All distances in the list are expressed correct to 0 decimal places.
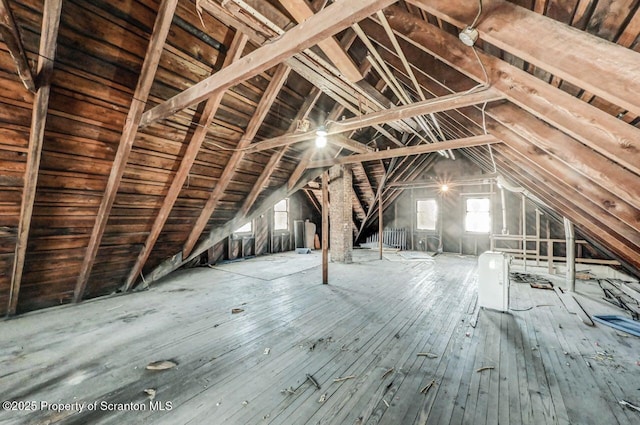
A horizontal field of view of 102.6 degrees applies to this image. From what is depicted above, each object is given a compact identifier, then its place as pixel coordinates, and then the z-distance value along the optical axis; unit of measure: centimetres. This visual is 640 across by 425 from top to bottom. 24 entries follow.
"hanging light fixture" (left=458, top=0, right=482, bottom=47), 116
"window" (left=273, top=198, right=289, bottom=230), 1008
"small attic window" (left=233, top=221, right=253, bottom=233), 890
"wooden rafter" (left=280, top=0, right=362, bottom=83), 183
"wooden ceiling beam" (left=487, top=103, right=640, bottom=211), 146
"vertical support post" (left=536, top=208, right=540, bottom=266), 746
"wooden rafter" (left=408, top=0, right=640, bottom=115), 85
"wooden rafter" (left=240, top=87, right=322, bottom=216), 439
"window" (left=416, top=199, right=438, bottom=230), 1052
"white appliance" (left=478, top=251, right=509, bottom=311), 398
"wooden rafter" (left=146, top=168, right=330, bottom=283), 543
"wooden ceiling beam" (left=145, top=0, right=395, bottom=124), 134
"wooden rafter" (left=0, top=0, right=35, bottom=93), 178
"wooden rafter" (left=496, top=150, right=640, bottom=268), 257
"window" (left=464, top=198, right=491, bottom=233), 931
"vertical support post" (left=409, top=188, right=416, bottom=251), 1091
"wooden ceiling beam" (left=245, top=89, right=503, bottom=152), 191
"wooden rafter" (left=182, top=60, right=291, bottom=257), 361
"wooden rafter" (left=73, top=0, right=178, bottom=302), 246
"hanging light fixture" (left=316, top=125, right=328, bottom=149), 345
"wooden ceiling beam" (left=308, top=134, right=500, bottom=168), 352
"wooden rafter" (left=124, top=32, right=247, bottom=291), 310
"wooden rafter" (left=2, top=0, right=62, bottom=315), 198
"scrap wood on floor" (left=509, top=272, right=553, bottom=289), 543
